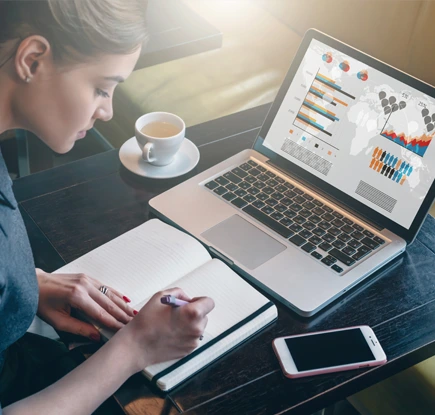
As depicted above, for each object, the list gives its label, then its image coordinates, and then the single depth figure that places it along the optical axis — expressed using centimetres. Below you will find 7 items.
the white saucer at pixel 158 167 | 118
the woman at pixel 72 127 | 74
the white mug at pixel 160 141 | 115
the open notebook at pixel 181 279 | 86
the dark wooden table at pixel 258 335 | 82
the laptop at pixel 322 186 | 101
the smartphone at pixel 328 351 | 86
